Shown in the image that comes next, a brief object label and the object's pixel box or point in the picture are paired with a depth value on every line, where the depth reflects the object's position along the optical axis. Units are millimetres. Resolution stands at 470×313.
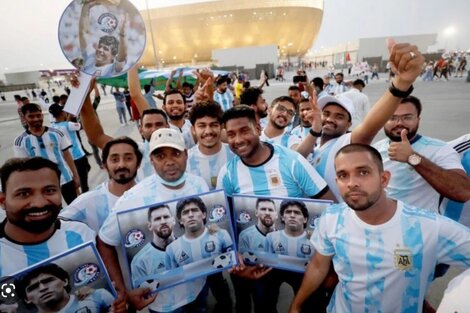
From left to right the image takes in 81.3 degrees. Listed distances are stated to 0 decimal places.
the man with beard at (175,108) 3963
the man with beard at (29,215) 1424
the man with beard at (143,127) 2912
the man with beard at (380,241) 1406
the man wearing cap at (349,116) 1662
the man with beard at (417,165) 1906
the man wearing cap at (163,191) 1797
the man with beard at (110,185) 2184
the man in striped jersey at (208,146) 2711
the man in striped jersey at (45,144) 4066
